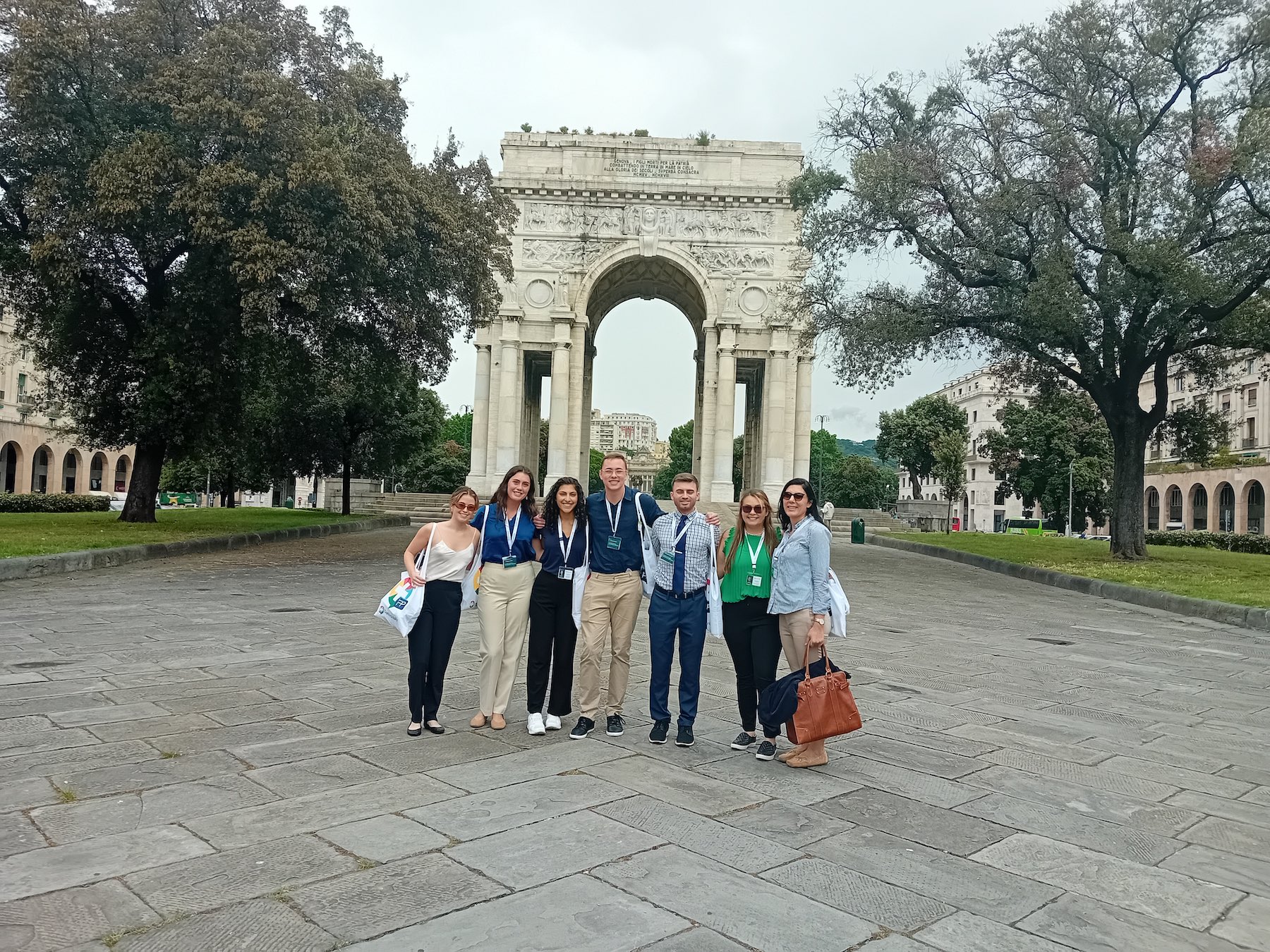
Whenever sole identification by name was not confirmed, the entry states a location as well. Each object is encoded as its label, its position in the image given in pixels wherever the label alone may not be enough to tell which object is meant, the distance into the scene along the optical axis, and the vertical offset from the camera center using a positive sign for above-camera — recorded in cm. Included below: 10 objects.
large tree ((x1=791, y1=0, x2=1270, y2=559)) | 1759 +594
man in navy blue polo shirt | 568 -53
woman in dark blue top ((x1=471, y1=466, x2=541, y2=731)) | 586 -61
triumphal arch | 3931 +1001
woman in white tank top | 568 -69
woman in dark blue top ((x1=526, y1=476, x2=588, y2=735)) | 575 -68
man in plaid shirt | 554 -64
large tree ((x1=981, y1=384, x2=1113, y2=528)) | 5678 +296
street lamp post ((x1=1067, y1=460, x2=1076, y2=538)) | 5569 +107
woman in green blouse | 549 -63
